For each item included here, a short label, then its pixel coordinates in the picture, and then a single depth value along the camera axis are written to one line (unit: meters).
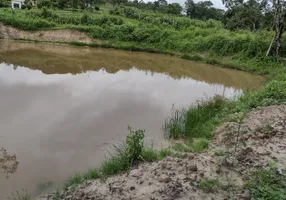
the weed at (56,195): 2.94
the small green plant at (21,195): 3.07
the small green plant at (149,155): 3.82
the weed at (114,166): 3.48
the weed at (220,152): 3.75
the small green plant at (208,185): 2.90
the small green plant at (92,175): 3.38
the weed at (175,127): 4.91
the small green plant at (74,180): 3.29
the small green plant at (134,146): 3.61
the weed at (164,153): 3.93
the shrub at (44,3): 24.50
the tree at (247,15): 13.83
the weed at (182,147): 4.15
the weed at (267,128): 4.51
